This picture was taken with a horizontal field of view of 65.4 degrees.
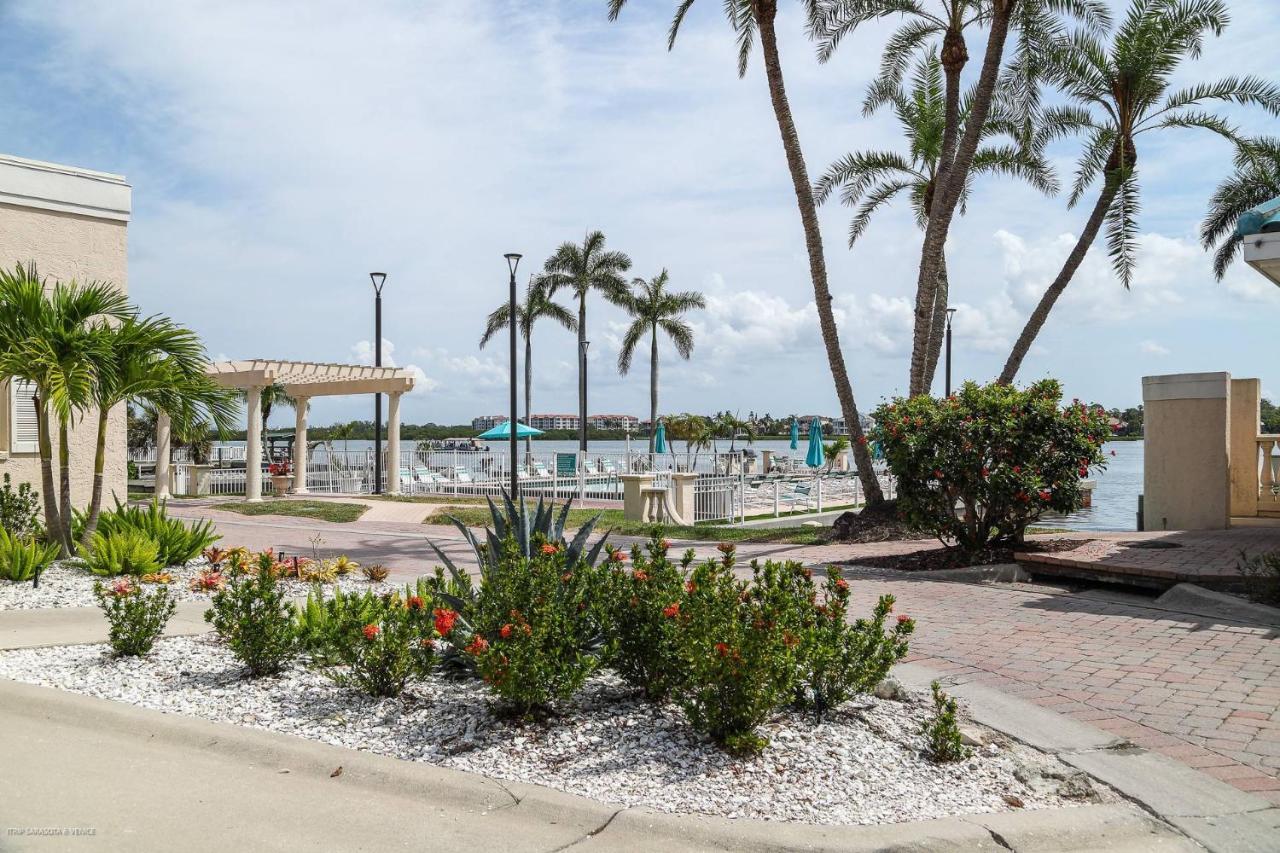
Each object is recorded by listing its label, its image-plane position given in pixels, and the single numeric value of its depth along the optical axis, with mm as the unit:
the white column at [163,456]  23297
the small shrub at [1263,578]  8281
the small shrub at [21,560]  8953
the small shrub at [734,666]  4285
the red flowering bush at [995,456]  11211
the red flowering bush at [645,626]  4921
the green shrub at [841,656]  4887
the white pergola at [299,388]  22922
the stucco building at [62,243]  11867
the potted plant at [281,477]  26922
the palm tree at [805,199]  16125
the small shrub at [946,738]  4480
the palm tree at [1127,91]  17500
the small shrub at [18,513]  10516
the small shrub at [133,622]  6242
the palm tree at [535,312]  42812
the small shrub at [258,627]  5695
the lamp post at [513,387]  21359
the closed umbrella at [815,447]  33250
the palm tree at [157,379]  9922
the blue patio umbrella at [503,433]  36750
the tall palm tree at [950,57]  15305
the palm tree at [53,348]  9164
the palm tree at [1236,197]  21834
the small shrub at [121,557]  9195
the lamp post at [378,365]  26438
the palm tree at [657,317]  43719
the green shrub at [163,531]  10180
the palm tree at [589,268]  41656
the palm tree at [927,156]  21234
